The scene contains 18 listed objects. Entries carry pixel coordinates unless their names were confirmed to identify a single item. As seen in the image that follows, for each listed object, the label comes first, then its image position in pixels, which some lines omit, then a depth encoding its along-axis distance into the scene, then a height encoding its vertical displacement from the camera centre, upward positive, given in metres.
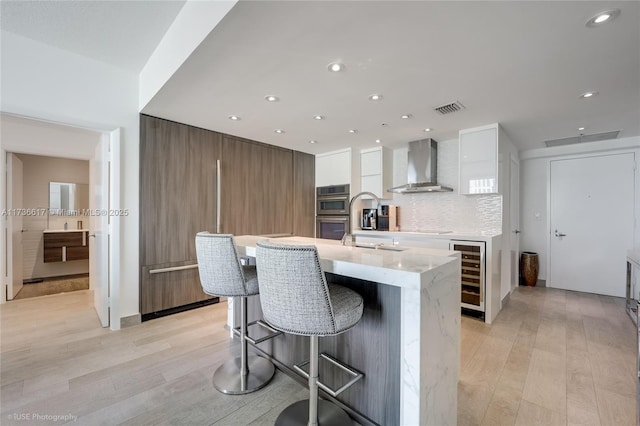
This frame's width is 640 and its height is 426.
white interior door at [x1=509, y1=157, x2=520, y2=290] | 4.06 -0.07
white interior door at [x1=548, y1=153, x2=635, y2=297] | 3.96 -0.15
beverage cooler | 3.10 -0.72
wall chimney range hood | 3.98 +0.68
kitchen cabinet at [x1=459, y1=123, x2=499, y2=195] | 3.25 +0.66
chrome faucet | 2.22 -0.21
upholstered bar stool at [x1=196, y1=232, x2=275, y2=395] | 1.74 -0.49
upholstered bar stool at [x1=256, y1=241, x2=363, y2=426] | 1.22 -0.43
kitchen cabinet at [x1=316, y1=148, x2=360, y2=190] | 4.54 +0.77
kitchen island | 1.20 -0.65
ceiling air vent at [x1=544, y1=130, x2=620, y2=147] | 3.63 +1.06
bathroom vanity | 4.68 -0.59
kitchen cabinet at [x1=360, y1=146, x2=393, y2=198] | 4.43 +0.70
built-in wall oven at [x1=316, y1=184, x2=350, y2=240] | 4.59 +0.02
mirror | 4.86 +0.25
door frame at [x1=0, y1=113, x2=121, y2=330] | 2.83 -0.23
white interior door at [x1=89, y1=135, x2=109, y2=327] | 2.89 -0.20
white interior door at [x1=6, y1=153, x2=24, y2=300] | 3.60 -0.20
